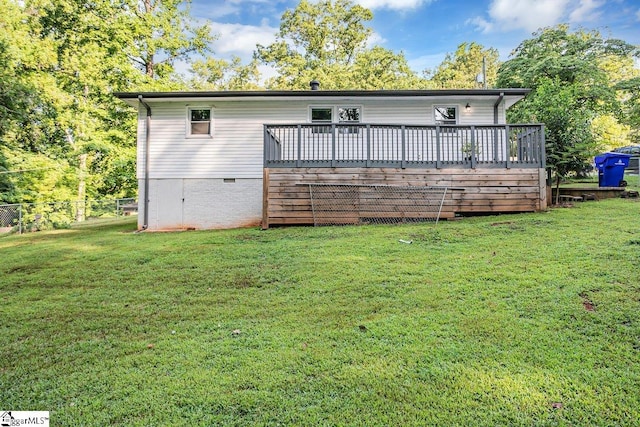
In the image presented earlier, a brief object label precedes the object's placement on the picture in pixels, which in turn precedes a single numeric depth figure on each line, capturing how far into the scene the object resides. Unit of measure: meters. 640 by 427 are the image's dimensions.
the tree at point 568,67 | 17.14
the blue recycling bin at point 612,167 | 11.11
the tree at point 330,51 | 25.45
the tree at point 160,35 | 17.97
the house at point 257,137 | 9.12
